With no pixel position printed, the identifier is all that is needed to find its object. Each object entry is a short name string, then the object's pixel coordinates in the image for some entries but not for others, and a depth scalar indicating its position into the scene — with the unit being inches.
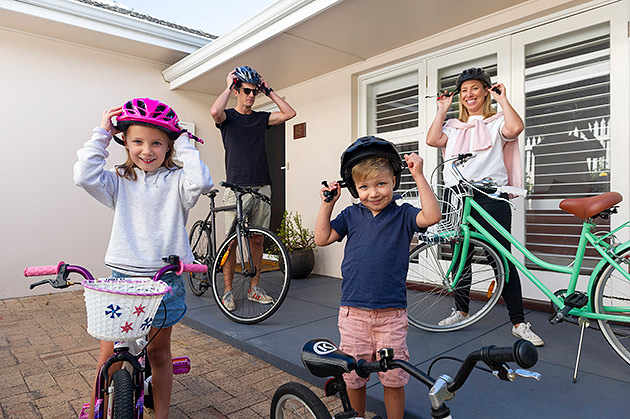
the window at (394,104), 169.6
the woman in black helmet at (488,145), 102.9
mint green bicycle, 82.5
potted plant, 186.2
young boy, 57.9
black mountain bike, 119.2
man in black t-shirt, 126.9
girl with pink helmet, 60.0
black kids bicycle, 31.1
